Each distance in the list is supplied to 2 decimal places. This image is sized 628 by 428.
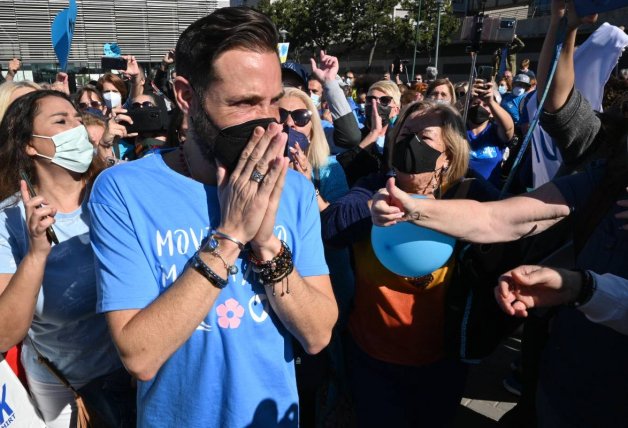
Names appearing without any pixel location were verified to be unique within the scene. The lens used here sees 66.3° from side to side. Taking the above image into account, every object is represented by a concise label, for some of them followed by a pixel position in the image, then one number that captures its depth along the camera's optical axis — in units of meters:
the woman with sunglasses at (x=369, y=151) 3.08
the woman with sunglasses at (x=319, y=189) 2.17
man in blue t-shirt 1.19
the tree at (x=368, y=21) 33.47
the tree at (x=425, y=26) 32.59
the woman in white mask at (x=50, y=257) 1.60
